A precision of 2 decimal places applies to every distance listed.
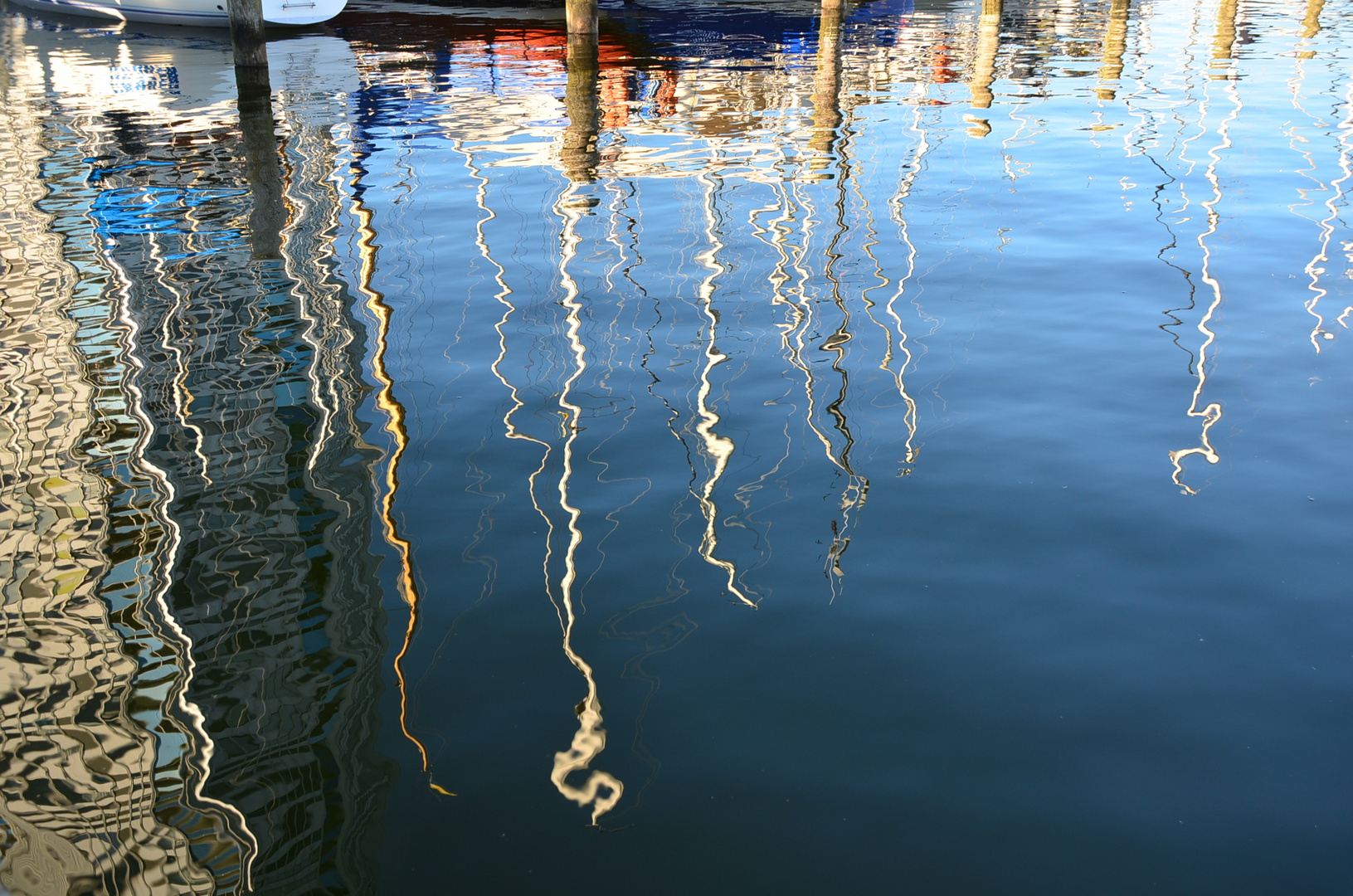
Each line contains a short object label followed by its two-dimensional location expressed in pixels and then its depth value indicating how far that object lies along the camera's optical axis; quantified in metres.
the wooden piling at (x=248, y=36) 15.75
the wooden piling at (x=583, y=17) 19.27
